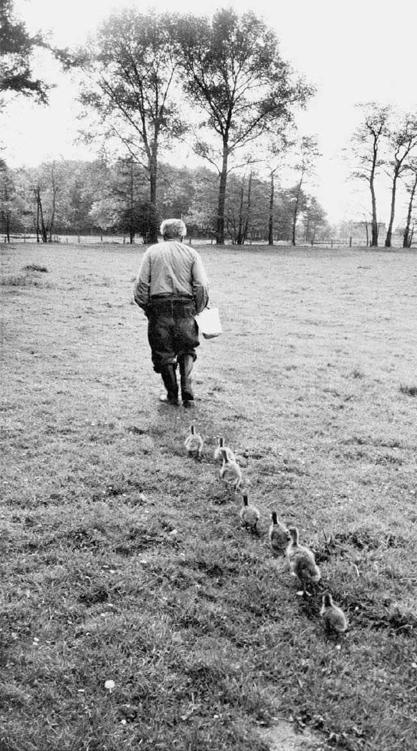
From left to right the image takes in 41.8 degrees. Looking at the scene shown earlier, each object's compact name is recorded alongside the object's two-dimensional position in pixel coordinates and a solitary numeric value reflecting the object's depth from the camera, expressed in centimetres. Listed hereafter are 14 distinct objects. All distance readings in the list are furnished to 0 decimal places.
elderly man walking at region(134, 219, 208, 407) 930
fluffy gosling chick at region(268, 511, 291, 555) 554
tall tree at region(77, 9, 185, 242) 4591
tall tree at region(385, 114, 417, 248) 5809
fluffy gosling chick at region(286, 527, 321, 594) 499
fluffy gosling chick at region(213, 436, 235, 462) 737
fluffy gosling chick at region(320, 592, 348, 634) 445
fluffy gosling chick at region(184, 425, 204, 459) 773
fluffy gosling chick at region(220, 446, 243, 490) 681
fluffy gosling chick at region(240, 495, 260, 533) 589
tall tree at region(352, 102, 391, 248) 5822
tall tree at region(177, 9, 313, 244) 4756
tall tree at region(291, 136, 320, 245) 6044
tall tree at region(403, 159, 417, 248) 6384
